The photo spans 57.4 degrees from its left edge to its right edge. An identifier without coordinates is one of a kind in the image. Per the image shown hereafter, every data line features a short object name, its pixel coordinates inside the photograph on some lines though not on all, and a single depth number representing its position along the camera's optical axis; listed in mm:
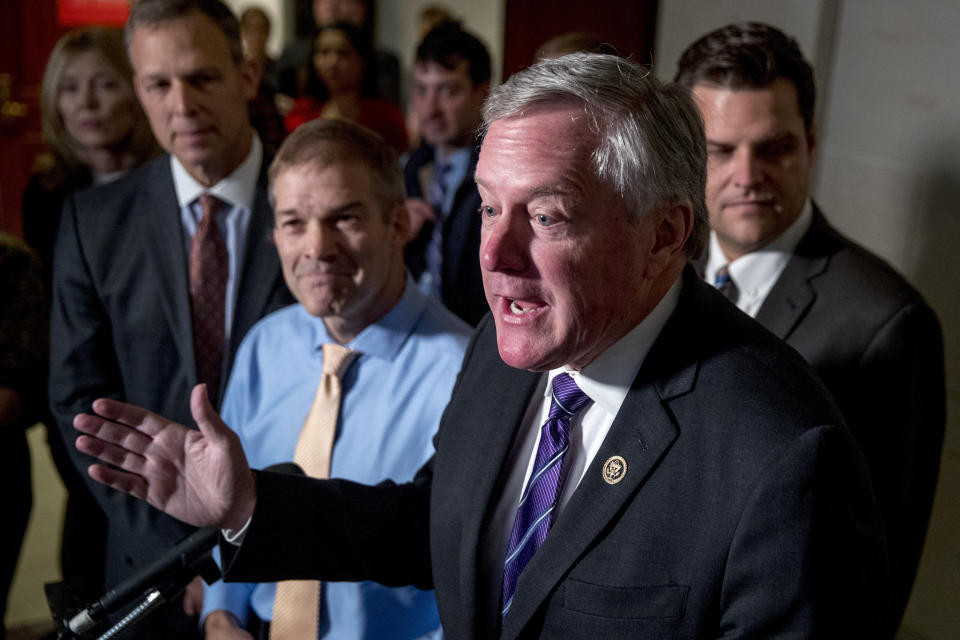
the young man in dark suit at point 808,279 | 1720
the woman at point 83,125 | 2838
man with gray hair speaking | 1049
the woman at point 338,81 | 4258
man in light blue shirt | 1730
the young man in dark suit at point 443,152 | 3070
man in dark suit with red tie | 2125
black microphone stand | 1234
